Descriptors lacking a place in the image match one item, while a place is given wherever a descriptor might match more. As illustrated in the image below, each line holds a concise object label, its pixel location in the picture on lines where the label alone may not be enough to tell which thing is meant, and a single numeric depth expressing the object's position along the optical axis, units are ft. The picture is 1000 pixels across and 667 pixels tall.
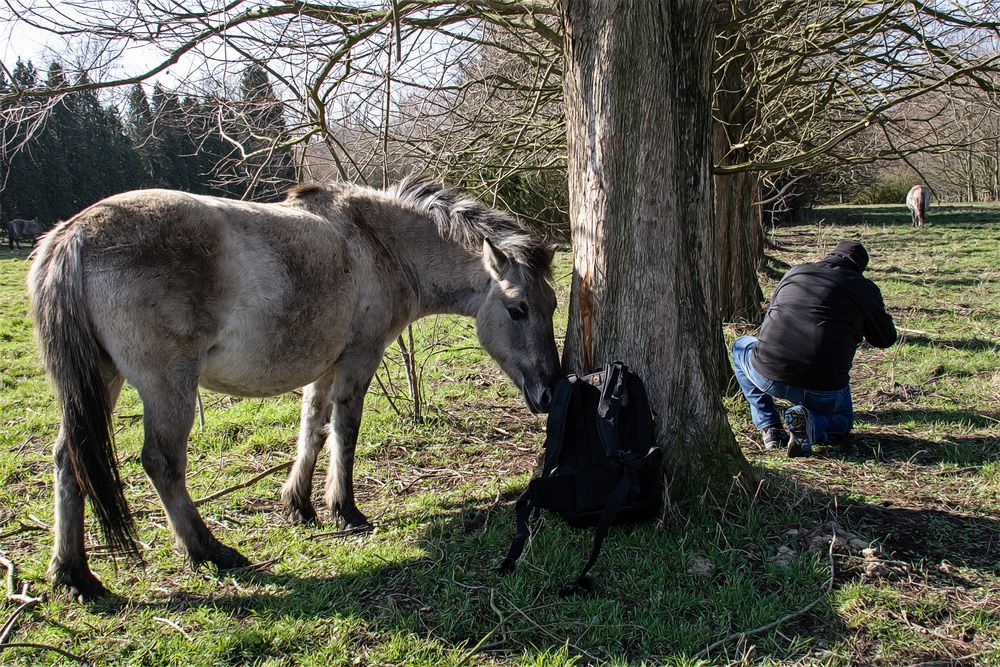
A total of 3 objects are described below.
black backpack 11.30
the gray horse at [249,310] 10.55
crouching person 15.42
